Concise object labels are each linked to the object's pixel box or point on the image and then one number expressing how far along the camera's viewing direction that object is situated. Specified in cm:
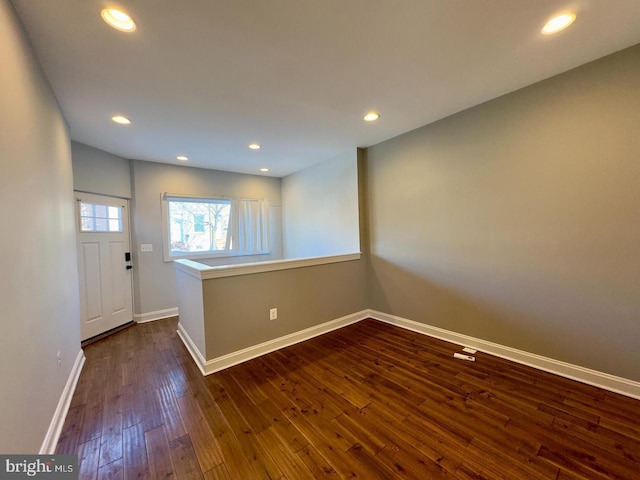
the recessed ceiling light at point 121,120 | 259
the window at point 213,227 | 434
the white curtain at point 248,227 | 490
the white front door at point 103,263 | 328
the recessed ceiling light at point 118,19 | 140
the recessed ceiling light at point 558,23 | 154
